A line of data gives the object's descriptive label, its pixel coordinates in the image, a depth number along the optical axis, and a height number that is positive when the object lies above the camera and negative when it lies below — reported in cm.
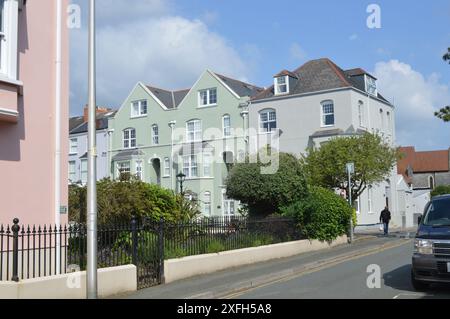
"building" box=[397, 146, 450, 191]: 7825 +377
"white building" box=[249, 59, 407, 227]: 3928 +646
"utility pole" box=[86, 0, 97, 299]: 984 +34
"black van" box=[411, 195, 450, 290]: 1017 -111
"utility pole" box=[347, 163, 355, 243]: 2362 +115
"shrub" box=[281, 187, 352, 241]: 2062 -65
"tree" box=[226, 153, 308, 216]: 2130 +54
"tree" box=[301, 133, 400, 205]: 2891 +185
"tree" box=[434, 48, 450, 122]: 2478 +376
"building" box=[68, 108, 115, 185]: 5103 +530
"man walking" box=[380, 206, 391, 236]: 2989 -122
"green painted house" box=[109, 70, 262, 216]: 4381 +562
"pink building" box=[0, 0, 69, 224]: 1202 +218
